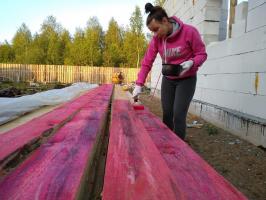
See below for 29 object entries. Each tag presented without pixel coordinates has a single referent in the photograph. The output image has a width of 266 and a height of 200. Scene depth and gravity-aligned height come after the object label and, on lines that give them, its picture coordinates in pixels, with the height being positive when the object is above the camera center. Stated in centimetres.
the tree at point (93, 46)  2150 +338
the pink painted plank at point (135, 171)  70 -35
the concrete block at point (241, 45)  264 +55
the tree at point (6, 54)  2670 +280
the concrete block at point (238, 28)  298 +78
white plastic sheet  218 -34
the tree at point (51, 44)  2297 +372
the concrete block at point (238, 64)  266 +28
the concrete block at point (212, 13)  424 +137
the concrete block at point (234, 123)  256 -57
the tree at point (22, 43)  2503 +422
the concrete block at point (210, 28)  427 +108
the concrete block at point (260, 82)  256 +3
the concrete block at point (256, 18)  258 +83
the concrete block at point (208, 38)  427 +88
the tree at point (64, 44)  2323 +379
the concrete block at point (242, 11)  305 +103
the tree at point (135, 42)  2204 +395
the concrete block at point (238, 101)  265 -26
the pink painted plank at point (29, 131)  106 -33
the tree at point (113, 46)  2243 +361
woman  185 +22
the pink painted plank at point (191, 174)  71 -36
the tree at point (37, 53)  2218 +260
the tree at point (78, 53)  2134 +255
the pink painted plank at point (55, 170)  71 -36
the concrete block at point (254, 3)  264 +101
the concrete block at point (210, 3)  424 +157
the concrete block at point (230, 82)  284 +1
